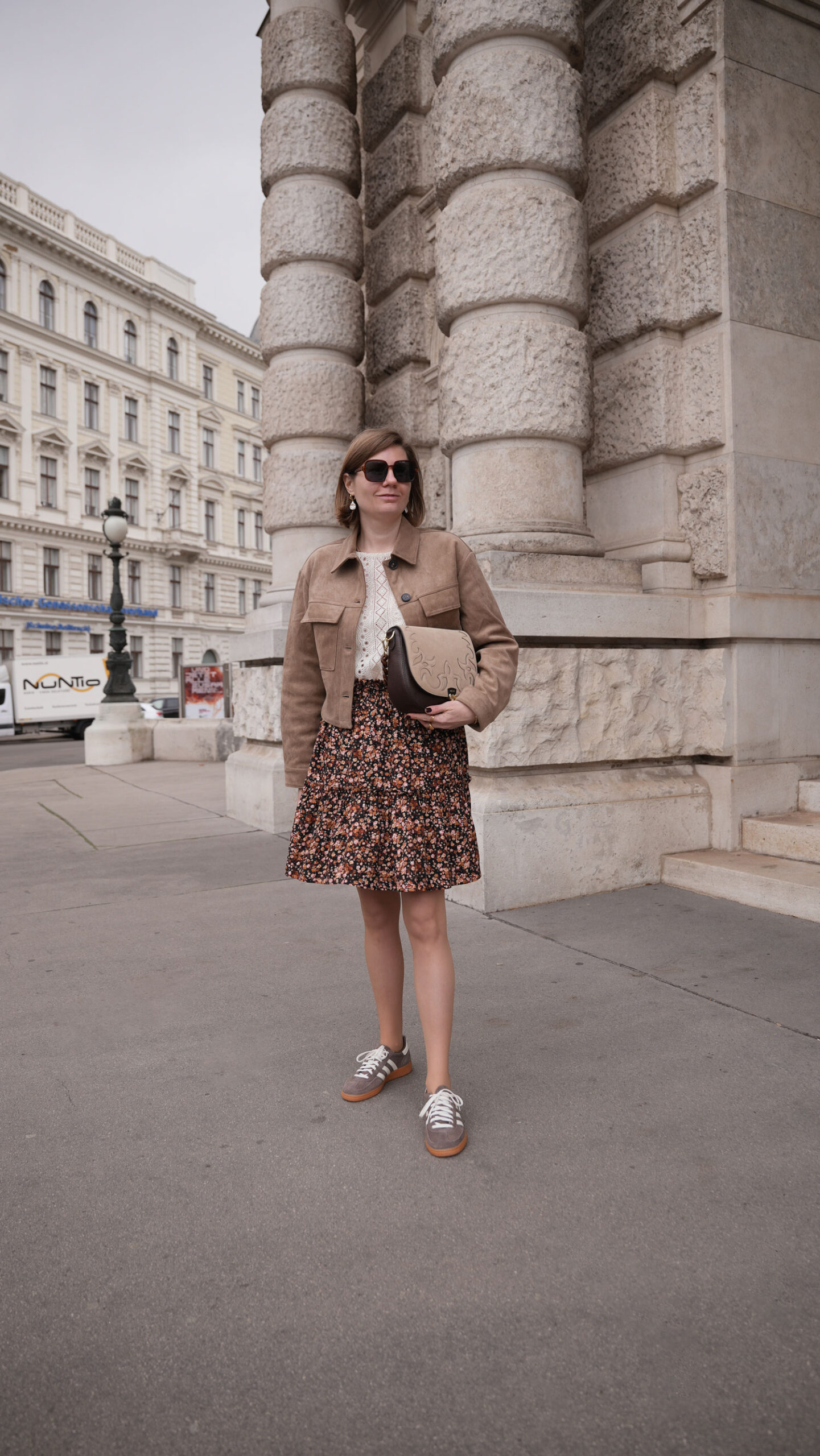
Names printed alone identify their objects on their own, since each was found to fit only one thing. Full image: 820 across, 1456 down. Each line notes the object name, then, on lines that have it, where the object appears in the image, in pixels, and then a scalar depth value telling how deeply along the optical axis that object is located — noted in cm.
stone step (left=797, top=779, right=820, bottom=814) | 511
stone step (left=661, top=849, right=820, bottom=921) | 418
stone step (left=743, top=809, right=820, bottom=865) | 461
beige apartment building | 3991
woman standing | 250
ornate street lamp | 1512
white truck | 2958
